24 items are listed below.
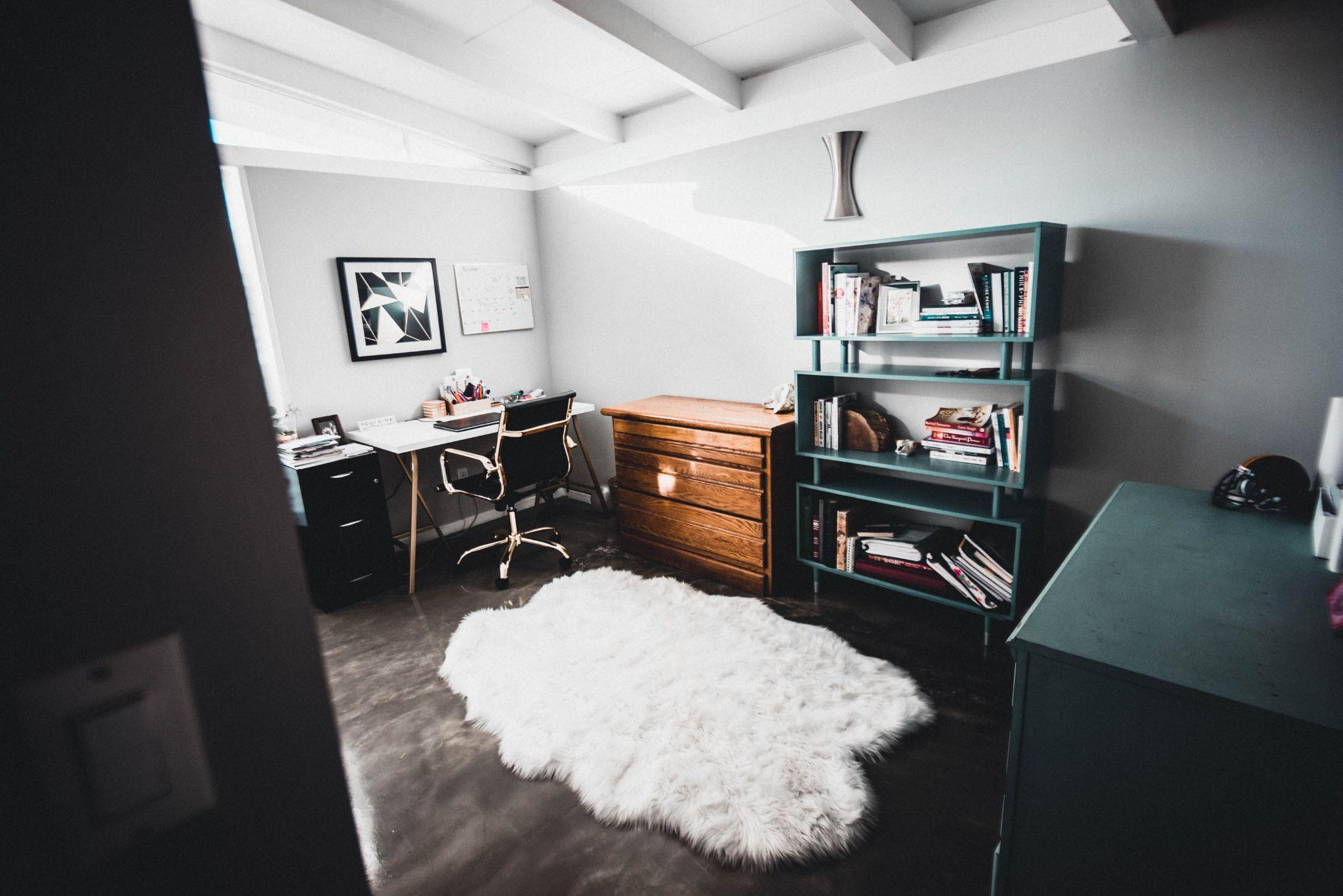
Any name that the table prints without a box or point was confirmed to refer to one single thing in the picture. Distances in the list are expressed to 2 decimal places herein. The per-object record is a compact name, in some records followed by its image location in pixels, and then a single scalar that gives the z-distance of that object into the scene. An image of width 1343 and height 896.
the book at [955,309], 2.47
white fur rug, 1.82
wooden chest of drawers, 3.06
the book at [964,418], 2.65
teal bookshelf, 2.42
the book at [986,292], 2.43
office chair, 3.27
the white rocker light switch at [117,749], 0.37
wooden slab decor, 2.96
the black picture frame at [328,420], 3.53
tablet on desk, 3.59
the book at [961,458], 2.63
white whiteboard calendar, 4.18
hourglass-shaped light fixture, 2.90
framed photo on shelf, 2.66
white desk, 3.28
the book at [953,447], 2.62
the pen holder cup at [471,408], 4.02
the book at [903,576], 2.78
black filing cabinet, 3.07
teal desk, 1.03
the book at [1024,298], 2.35
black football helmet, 1.80
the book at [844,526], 2.99
